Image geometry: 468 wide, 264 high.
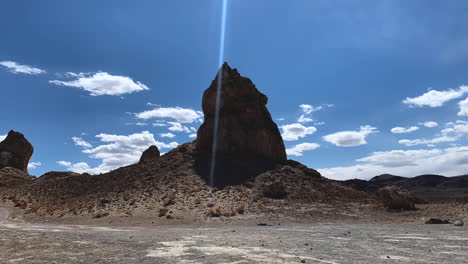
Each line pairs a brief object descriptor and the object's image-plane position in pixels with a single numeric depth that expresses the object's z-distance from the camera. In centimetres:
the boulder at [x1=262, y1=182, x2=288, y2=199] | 3353
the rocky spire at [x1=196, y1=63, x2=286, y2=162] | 4566
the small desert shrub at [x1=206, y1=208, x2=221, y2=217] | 2680
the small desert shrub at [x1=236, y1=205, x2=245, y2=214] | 2795
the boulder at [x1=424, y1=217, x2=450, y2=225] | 2227
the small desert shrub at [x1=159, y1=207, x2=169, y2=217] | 2739
